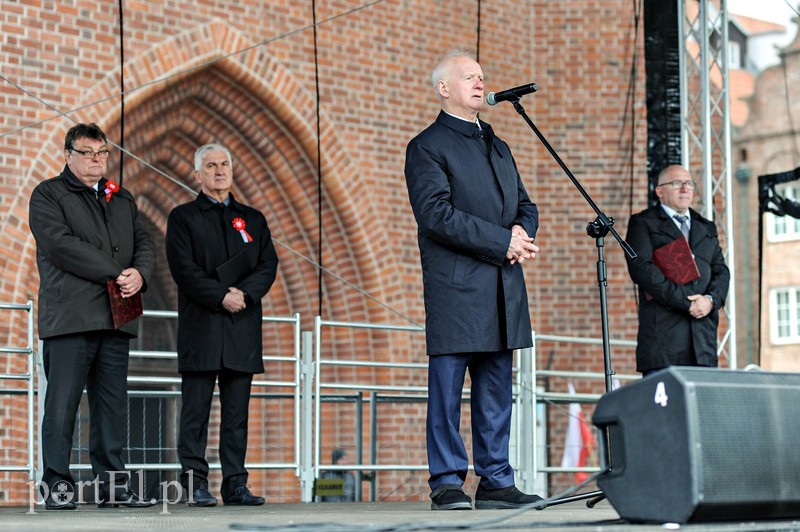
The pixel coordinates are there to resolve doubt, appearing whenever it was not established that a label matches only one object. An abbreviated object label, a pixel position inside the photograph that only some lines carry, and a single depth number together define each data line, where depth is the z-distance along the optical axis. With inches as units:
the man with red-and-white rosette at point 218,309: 337.2
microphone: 272.0
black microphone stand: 266.2
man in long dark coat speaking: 271.0
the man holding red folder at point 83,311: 299.9
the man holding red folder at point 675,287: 363.9
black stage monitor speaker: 176.8
